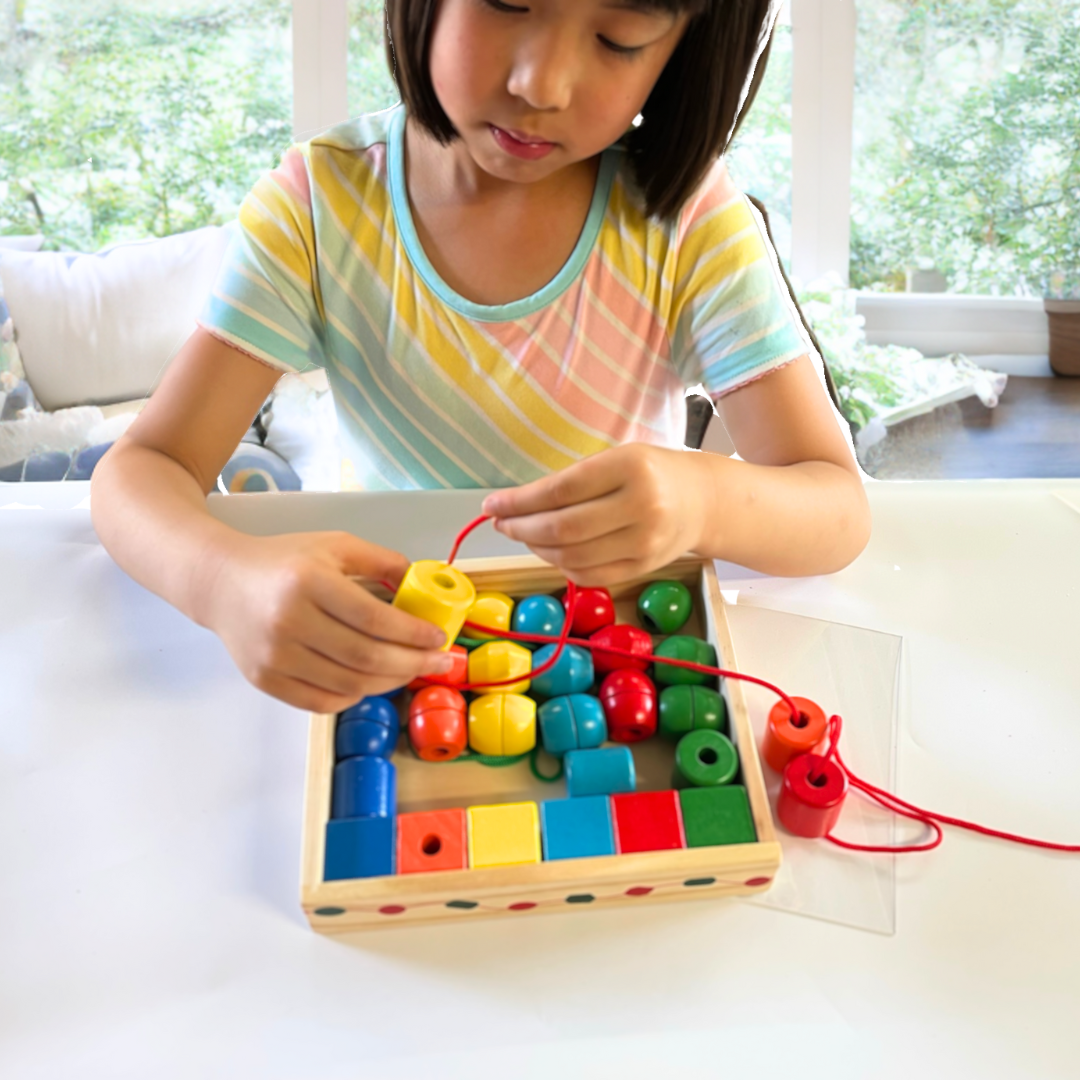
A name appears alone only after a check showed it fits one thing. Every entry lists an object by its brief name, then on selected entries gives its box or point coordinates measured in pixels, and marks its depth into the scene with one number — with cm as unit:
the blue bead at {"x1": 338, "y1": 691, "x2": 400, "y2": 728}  55
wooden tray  47
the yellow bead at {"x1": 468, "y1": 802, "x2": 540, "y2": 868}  49
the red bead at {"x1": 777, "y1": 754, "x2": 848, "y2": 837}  52
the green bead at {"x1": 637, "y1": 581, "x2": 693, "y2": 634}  63
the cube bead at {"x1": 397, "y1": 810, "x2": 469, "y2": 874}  49
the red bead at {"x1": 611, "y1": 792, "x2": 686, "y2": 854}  50
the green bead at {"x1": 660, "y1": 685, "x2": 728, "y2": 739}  56
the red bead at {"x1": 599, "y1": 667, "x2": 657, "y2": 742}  56
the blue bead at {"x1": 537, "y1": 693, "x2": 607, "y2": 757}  55
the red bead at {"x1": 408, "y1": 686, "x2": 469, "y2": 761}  55
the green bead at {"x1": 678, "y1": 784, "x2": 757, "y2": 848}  49
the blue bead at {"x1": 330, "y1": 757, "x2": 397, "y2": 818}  51
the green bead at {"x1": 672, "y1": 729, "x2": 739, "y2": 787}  53
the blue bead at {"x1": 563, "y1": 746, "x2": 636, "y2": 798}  53
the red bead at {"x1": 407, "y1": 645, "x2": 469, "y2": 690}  58
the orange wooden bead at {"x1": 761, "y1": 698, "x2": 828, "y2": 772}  56
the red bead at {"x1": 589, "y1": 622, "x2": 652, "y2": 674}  60
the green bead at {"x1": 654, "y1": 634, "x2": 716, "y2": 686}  59
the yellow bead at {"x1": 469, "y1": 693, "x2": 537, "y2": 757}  55
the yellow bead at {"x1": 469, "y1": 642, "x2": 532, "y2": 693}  58
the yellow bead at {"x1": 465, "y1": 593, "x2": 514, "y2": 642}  61
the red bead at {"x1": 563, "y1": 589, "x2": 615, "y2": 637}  62
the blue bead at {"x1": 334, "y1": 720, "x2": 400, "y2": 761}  54
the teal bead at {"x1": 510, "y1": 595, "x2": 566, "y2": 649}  61
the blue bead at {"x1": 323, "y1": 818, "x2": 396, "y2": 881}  48
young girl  55
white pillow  164
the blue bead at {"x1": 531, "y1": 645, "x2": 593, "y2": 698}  58
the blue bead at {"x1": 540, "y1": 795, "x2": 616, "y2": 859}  49
